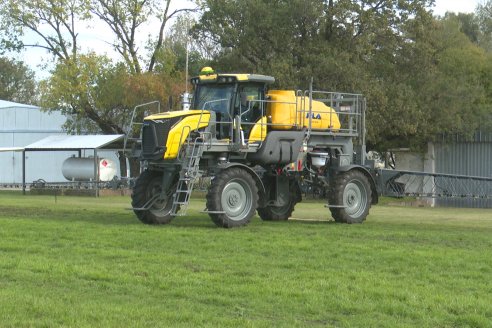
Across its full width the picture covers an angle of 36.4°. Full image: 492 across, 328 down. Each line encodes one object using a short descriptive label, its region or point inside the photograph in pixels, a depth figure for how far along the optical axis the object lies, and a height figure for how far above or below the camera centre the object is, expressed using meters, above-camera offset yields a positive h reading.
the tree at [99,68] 43.37 +5.96
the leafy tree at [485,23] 60.38 +12.24
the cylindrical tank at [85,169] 41.77 -0.12
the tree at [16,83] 91.96 +10.51
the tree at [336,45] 36.88 +6.30
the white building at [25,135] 55.25 +2.37
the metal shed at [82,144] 40.32 +1.29
